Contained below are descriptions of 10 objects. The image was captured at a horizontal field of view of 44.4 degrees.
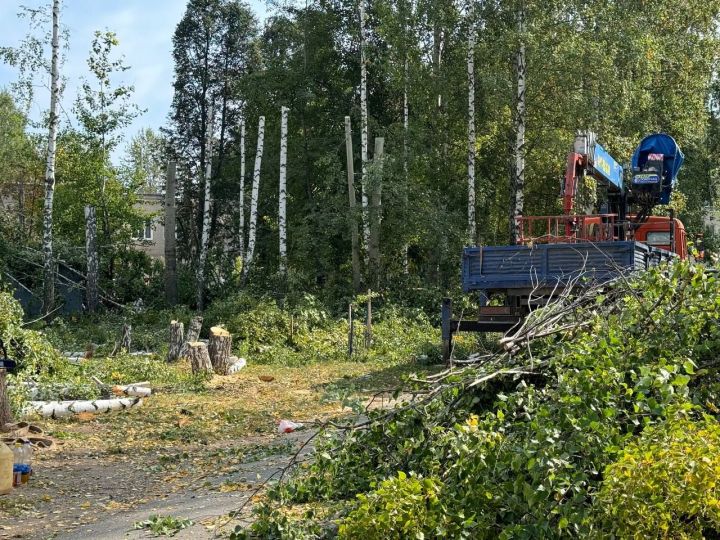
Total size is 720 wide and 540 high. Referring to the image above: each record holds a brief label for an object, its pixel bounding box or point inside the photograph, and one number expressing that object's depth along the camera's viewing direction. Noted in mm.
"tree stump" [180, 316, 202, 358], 17766
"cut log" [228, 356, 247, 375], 16047
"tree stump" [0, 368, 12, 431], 9102
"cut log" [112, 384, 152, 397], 12842
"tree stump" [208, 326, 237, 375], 15477
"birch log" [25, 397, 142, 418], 11203
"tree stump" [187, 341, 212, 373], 14797
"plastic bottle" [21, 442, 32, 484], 7934
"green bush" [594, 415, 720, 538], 3953
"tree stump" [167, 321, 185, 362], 16922
